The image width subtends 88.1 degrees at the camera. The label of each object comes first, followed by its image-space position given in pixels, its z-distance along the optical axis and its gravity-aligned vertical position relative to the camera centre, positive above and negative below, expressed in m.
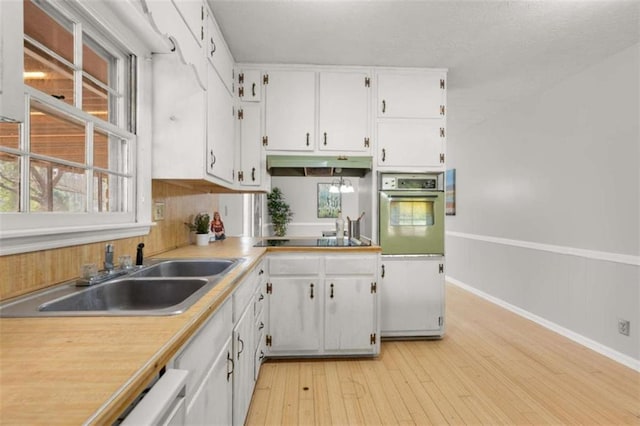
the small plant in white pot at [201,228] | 2.63 -0.11
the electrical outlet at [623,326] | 2.62 -0.90
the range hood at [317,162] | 2.94 +0.47
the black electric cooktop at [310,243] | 2.70 -0.24
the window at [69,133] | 1.17 +0.36
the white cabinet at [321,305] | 2.58 -0.71
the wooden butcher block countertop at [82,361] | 0.52 -0.30
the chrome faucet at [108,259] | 1.46 -0.20
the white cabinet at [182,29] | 1.51 +0.94
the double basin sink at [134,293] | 0.99 -0.29
